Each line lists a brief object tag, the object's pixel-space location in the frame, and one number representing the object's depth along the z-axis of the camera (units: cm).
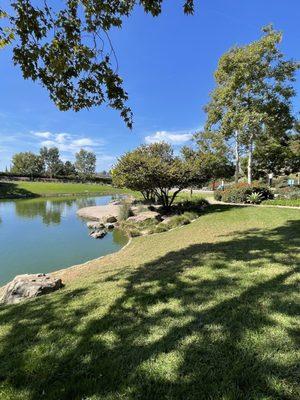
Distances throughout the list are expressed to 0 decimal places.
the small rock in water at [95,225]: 1700
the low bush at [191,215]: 1487
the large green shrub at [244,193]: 1923
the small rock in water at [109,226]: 1675
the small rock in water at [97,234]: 1445
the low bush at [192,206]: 1692
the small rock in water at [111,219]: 1805
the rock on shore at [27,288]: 592
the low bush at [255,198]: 1819
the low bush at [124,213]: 1794
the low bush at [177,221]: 1393
